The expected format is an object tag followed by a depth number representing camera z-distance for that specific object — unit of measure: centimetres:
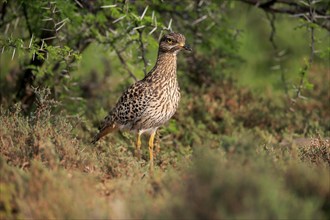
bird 1484
